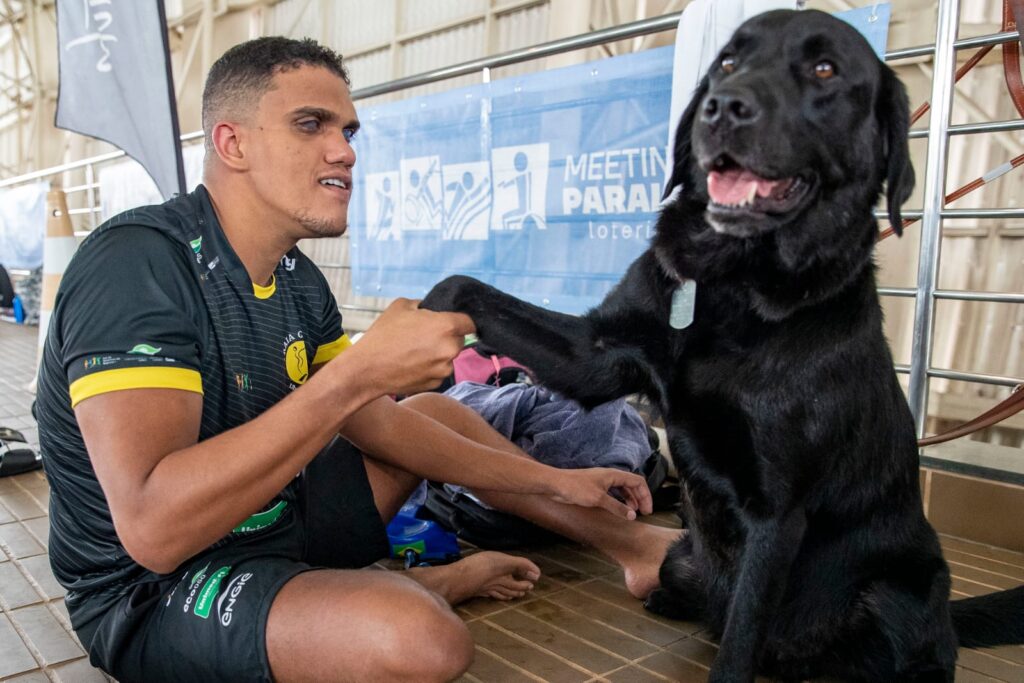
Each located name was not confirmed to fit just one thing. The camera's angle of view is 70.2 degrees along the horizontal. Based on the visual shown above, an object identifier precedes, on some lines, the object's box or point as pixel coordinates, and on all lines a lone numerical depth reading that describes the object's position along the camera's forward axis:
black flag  2.85
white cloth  2.26
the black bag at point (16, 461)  2.56
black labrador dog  1.28
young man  1.11
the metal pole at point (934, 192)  2.21
